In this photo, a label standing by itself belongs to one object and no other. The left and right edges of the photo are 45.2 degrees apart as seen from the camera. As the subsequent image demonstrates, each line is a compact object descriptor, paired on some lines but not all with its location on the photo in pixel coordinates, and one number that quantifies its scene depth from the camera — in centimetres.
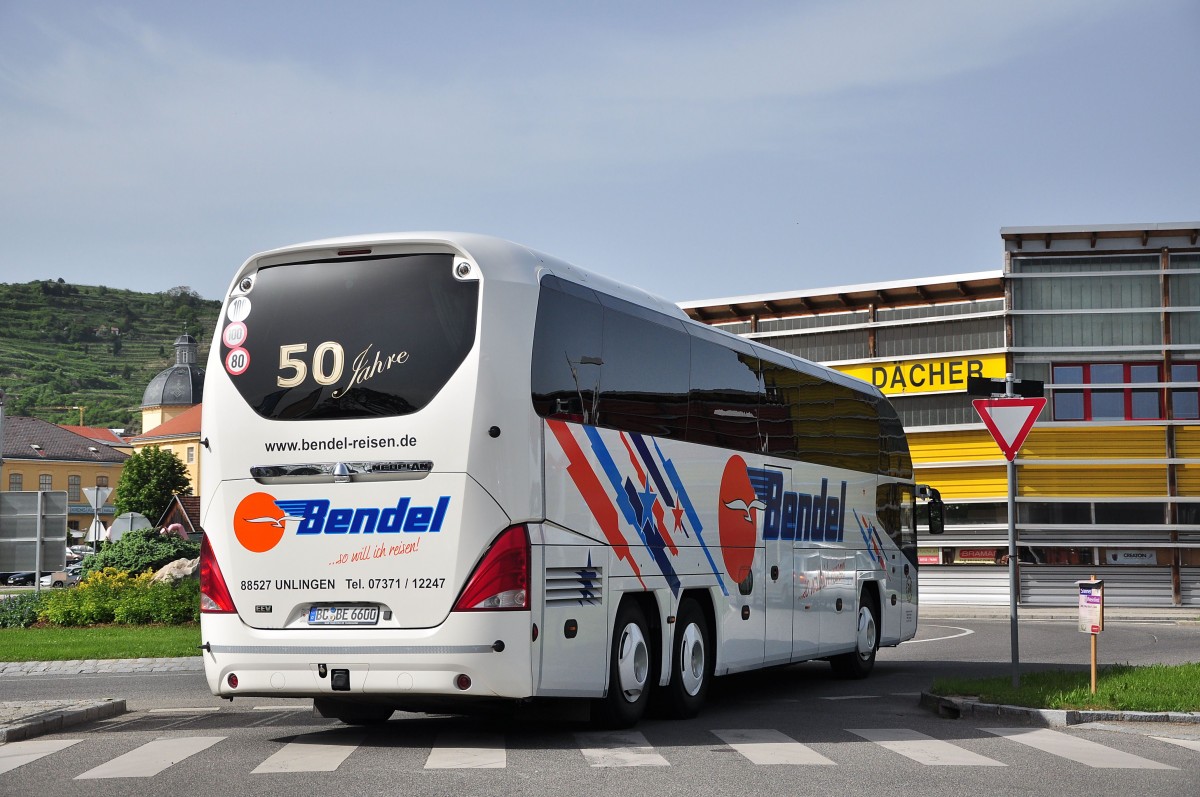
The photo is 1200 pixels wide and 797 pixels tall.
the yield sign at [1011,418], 1473
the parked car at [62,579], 6344
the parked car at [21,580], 7531
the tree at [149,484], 10662
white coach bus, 1005
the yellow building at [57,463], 12175
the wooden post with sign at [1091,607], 1357
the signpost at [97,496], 3203
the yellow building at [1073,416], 4062
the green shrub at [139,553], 3006
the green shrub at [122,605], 2539
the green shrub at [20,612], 2597
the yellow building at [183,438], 13125
